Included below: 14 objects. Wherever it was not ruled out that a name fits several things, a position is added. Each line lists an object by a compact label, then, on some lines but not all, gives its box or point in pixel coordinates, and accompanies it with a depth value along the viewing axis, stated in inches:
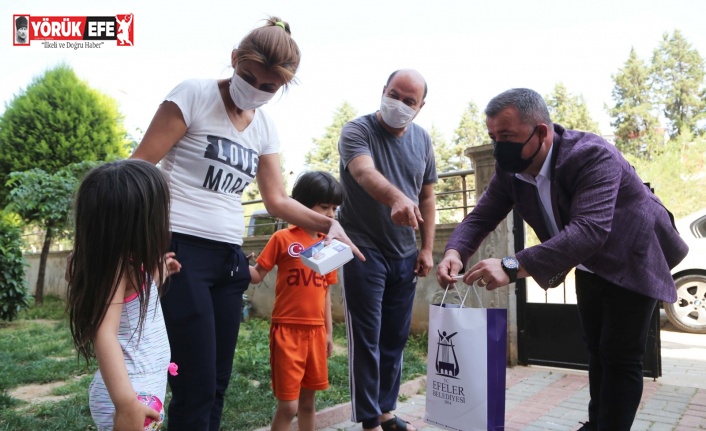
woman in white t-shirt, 82.0
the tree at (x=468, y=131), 1840.6
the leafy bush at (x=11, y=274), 303.4
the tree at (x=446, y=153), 1772.9
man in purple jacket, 92.4
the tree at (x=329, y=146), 1748.3
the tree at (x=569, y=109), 1589.6
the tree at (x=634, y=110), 1478.8
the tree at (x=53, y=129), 475.8
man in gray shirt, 123.4
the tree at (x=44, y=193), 398.0
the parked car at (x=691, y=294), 281.0
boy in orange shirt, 112.8
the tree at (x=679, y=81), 1510.8
